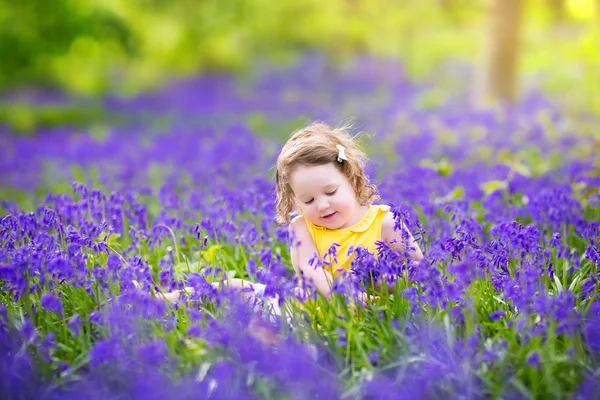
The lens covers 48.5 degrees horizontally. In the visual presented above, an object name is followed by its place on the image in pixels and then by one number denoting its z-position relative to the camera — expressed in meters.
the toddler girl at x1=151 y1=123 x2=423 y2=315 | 3.41
